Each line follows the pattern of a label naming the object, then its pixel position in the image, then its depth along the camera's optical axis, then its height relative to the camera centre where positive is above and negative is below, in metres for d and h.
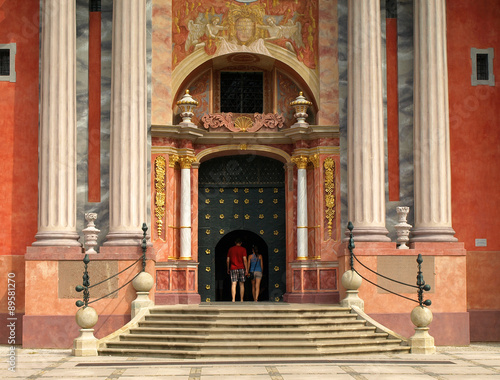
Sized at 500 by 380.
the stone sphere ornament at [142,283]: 20.59 -1.07
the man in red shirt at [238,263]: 23.88 -0.73
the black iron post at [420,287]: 18.81 -1.12
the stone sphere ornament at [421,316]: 18.55 -1.74
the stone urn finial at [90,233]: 21.50 +0.13
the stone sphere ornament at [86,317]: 18.34 -1.68
